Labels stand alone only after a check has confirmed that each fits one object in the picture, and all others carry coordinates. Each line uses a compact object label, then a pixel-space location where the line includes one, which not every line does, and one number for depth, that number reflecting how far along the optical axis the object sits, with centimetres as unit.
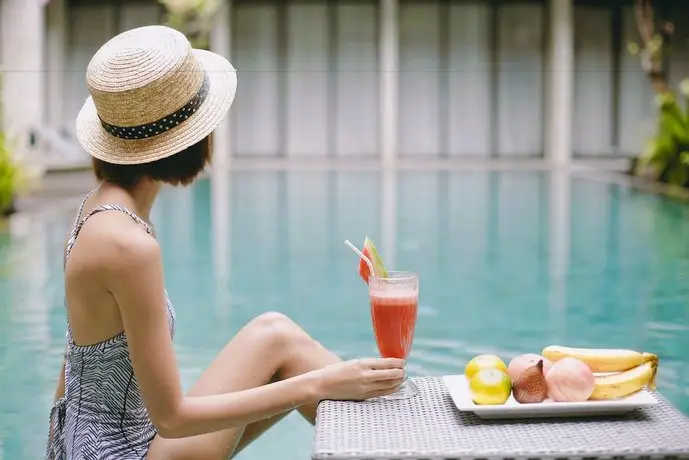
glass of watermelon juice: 216
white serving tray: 197
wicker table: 175
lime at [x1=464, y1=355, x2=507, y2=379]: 214
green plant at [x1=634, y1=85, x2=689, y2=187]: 1681
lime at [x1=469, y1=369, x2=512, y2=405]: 203
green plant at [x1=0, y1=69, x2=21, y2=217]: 1276
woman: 205
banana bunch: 205
